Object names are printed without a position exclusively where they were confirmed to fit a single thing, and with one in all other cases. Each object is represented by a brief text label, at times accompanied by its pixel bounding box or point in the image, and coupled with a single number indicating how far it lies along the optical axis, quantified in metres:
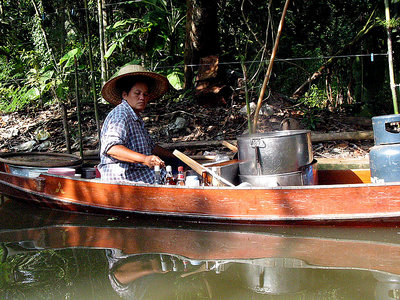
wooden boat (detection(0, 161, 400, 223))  3.27
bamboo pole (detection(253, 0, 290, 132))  4.25
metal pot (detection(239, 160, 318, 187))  3.68
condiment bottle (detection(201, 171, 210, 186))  3.83
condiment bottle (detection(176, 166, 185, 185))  3.94
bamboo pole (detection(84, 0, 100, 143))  5.54
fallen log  5.68
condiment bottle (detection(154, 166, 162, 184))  3.90
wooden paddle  3.64
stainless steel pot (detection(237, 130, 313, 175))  3.61
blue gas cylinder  3.43
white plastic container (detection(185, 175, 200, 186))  3.88
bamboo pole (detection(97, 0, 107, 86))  7.37
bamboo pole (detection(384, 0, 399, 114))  4.72
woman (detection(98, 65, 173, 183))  3.69
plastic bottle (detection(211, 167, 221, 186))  3.75
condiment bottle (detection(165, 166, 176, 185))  4.00
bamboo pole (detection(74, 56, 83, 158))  5.76
